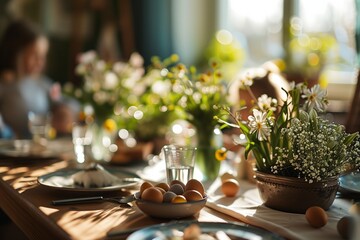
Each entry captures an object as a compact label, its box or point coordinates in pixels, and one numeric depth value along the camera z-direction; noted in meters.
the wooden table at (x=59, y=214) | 1.09
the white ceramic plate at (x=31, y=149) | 1.93
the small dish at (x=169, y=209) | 1.13
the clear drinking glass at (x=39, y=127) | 2.18
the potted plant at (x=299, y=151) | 1.21
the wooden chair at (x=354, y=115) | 1.87
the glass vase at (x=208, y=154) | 1.70
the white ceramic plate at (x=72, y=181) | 1.38
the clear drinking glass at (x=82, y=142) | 1.83
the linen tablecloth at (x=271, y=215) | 1.08
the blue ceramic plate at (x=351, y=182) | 1.38
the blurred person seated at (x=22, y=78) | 3.44
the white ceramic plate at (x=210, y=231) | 0.98
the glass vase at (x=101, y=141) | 2.10
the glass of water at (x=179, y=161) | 1.38
